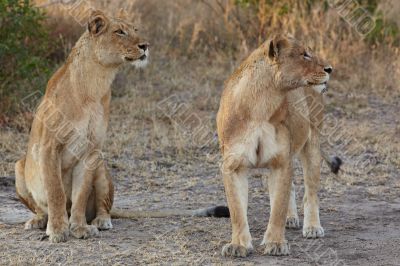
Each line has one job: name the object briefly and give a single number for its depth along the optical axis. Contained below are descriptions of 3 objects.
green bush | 18.00
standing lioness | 10.88
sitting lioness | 11.63
